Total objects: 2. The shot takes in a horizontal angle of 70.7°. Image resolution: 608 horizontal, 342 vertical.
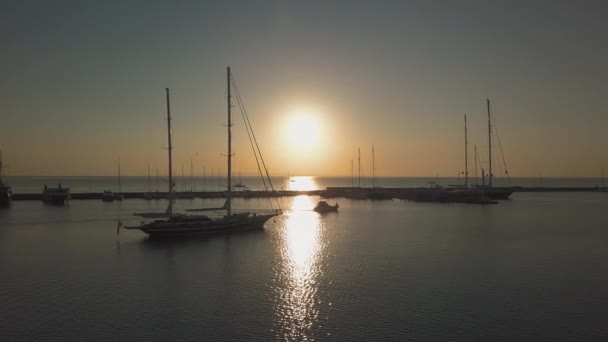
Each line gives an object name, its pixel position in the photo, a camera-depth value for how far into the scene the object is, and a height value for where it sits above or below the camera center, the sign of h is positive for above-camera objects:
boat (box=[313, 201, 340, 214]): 81.81 -5.49
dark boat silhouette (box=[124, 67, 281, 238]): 43.94 -4.37
